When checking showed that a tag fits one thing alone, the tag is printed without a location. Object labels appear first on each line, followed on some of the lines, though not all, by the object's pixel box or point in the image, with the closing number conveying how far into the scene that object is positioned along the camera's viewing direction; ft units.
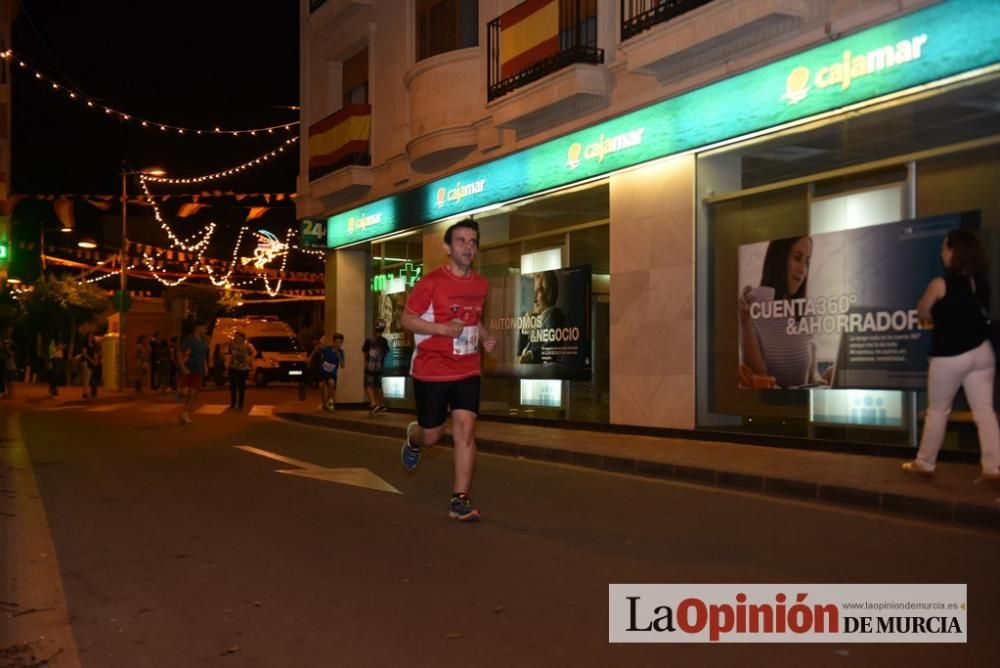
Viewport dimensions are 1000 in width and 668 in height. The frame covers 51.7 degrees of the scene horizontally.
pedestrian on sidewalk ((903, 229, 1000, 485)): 25.94
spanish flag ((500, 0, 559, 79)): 49.78
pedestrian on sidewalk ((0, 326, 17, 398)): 93.17
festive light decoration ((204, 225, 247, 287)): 130.43
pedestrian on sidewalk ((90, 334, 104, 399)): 90.22
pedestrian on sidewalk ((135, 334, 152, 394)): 106.12
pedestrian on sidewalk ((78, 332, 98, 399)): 91.30
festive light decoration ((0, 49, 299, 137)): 73.41
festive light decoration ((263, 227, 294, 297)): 151.43
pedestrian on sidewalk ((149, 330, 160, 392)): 107.45
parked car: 120.06
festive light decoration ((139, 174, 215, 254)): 107.10
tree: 150.61
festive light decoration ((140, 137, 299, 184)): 86.12
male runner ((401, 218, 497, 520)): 23.38
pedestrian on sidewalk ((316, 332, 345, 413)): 67.87
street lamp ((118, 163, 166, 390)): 107.34
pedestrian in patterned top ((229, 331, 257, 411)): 73.05
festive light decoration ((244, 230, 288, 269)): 134.51
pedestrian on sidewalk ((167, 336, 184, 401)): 105.81
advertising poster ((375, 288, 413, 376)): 71.10
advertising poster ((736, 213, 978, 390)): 34.40
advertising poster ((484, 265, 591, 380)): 51.88
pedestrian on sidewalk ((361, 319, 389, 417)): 63.62
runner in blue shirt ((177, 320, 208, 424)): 61.57
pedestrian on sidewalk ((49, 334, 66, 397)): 98.89
